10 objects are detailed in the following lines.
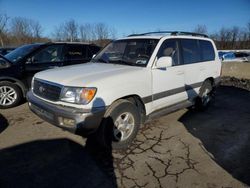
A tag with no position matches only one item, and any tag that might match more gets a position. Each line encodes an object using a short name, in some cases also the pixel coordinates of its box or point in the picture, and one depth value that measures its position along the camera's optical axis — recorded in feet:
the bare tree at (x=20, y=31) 140.19
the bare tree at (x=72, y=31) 129.48
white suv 10.29
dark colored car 18.70
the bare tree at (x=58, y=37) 129.08
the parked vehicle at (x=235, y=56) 74.99
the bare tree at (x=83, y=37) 132.62
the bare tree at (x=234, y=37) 142.18
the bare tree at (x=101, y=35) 136.05
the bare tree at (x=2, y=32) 126.93
